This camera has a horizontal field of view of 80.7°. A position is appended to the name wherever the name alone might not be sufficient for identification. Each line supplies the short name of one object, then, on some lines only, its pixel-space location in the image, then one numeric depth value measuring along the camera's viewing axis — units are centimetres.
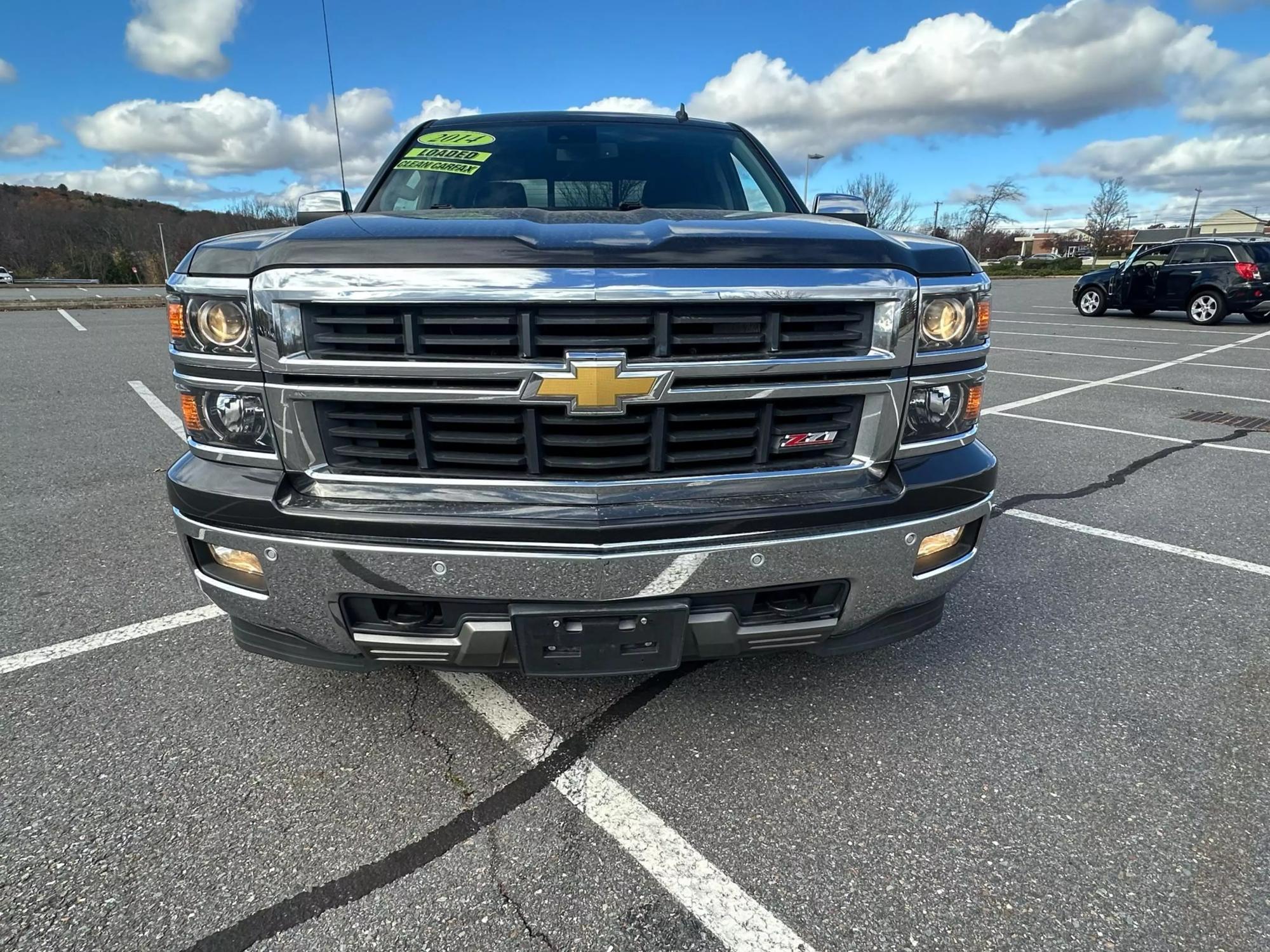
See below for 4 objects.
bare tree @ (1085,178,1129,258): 7019
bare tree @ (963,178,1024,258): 6350
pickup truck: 180
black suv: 1442
